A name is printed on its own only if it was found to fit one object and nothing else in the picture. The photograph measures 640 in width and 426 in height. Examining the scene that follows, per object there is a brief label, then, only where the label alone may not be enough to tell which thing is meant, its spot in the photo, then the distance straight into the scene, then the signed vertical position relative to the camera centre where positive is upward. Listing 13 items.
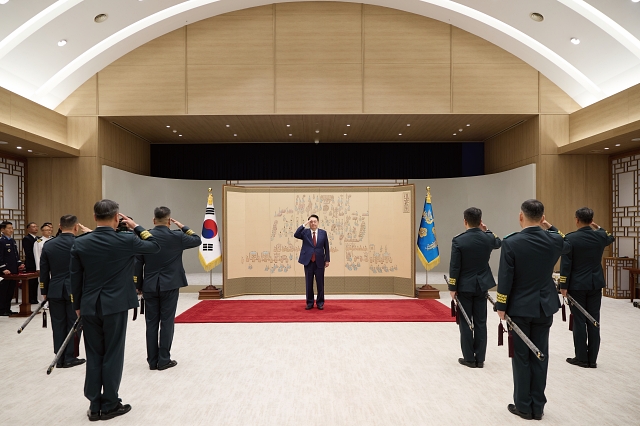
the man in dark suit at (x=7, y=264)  7.27 -0.88
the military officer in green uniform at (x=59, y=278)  4.48 -0.70
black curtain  13.92 +1.55
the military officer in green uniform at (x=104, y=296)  3.19 -0.64
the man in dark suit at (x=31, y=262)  7.90 -0.92
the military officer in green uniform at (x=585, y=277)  4.39 -0.72
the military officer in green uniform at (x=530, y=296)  3.18 -0.66
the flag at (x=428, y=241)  8.95 -0.69
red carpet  6.95 -1.80
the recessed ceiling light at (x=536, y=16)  8.98 +3.96
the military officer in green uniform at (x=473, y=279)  4.43 -0.74
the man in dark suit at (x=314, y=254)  7.58 -0.79
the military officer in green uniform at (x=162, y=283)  4.50 -0.76
